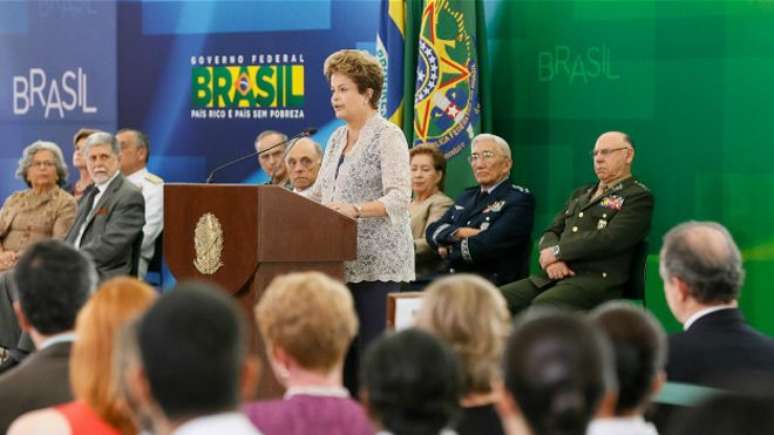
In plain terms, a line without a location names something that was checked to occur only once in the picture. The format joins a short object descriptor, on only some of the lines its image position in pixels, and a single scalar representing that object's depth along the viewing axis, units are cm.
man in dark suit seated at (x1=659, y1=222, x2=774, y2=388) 549
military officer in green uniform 1102
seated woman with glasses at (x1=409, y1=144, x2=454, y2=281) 1219
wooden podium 822
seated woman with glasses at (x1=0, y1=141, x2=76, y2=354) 1240
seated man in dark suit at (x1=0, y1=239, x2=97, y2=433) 483
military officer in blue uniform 1172
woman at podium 844
